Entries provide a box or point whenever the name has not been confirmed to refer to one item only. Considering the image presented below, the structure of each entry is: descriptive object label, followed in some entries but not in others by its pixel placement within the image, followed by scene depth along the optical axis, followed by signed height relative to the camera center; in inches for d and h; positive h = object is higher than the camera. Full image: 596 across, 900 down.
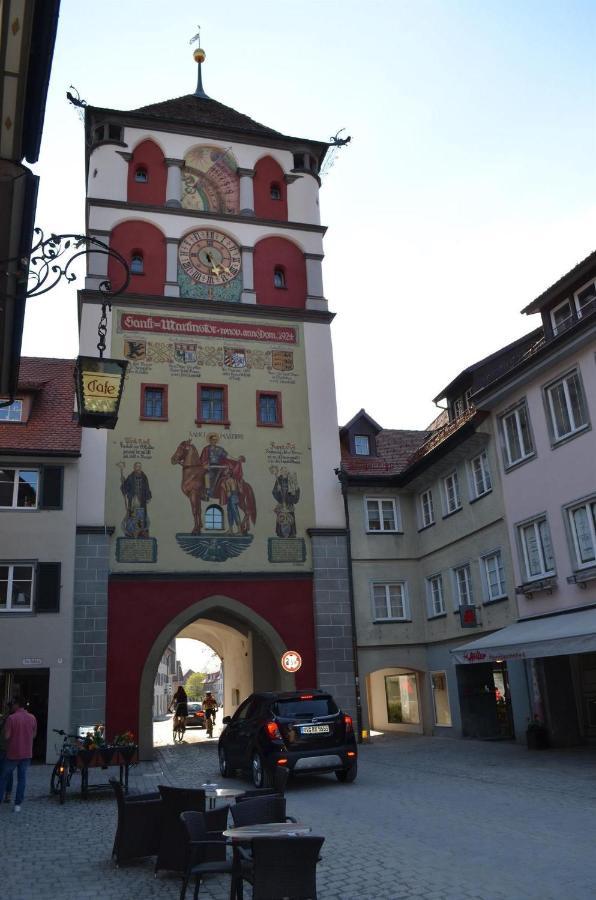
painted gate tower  970.7 +374.3
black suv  556.1 -13.2
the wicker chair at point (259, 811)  279.4 -30.4
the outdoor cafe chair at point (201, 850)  259.1 -41.5
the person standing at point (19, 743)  511.5 -6.0
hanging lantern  377.1 +152.5
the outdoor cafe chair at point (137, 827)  335.6 -39.9
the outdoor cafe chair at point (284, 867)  219.1 -38.5
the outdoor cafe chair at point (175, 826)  312.7 -38.2
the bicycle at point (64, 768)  541.8 -24.7
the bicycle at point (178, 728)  1162.6 -4.9
